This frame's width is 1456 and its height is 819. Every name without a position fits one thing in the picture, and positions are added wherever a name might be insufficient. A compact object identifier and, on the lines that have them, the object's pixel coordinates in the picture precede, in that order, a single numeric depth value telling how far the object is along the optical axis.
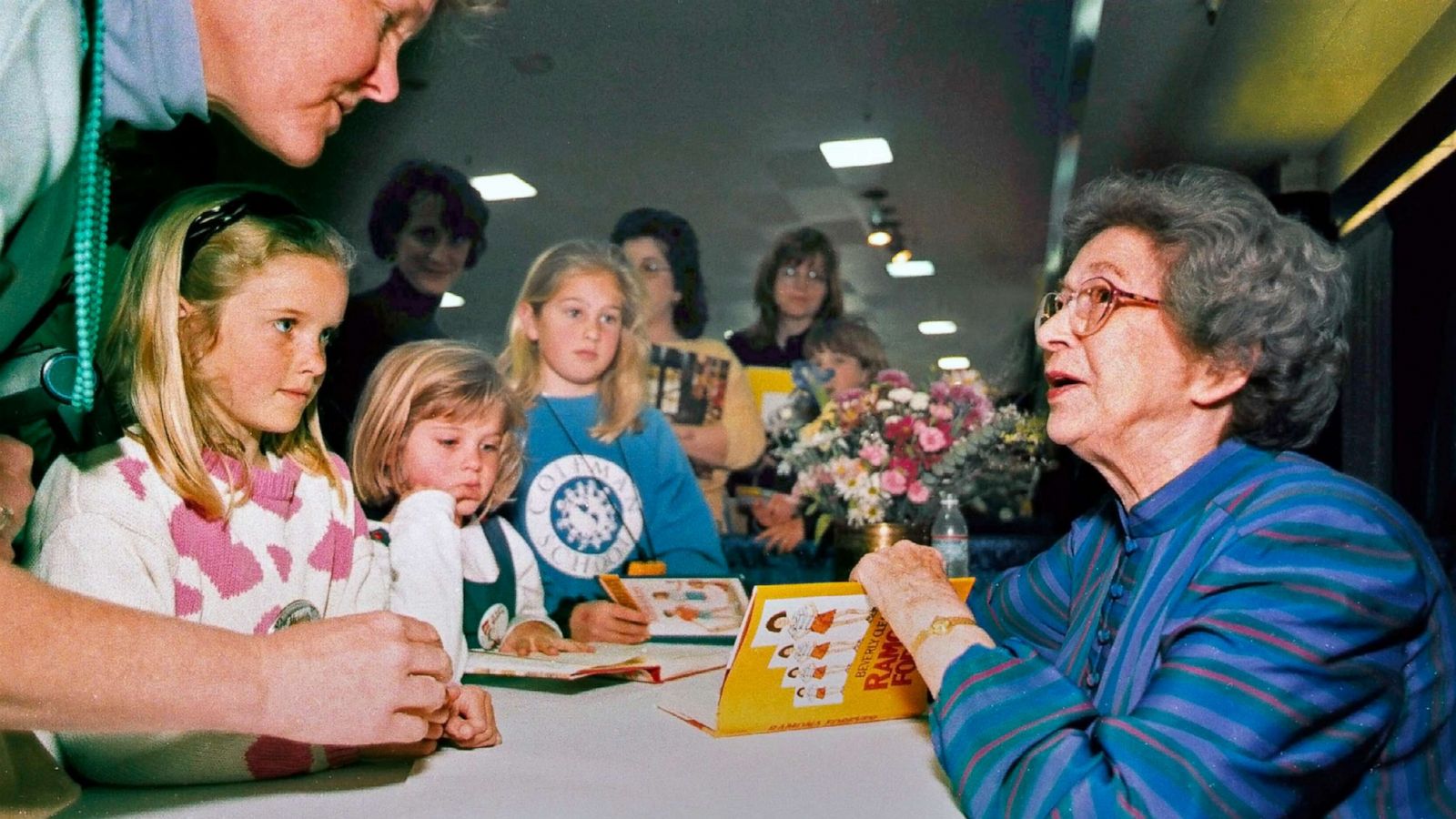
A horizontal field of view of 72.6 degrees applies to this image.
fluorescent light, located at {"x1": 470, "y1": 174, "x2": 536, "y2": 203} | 2.04
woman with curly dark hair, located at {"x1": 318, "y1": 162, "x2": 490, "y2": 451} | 1.73
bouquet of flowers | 2.31
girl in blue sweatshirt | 2.05
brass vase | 2.23
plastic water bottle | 2.28
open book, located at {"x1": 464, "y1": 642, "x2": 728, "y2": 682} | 1.55
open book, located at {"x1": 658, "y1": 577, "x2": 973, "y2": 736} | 1.28
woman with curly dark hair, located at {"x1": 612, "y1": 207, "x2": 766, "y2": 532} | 2.30
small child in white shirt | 1.66
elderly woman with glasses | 0.90
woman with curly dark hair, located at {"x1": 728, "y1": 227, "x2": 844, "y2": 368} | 2.45
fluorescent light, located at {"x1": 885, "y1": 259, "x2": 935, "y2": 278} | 2.51
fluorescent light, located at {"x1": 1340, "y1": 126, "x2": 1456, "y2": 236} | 2.67
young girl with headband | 1.13
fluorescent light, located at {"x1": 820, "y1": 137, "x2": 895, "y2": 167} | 2.44
